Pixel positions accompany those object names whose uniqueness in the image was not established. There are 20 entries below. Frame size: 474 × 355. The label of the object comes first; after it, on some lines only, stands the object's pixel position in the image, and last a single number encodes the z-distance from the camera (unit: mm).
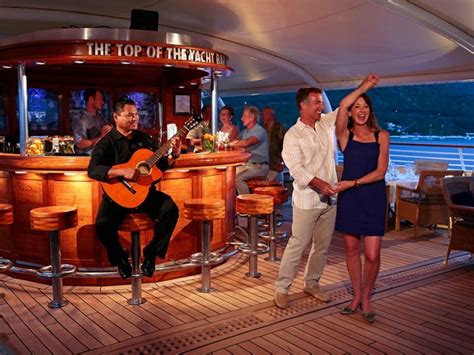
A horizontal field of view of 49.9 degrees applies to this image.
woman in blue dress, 3748
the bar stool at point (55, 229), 4203
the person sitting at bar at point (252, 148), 6328
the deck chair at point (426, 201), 6918
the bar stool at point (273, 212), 5637
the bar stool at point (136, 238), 4230
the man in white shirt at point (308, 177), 3920
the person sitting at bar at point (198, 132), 5909
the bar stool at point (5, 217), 4441
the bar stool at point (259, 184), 5980
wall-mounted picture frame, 9133
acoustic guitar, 4195
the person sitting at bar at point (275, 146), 7215
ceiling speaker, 6781
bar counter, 4715
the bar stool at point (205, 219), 4570
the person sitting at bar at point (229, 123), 7035
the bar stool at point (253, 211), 4973
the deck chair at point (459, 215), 5340
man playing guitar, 4199
